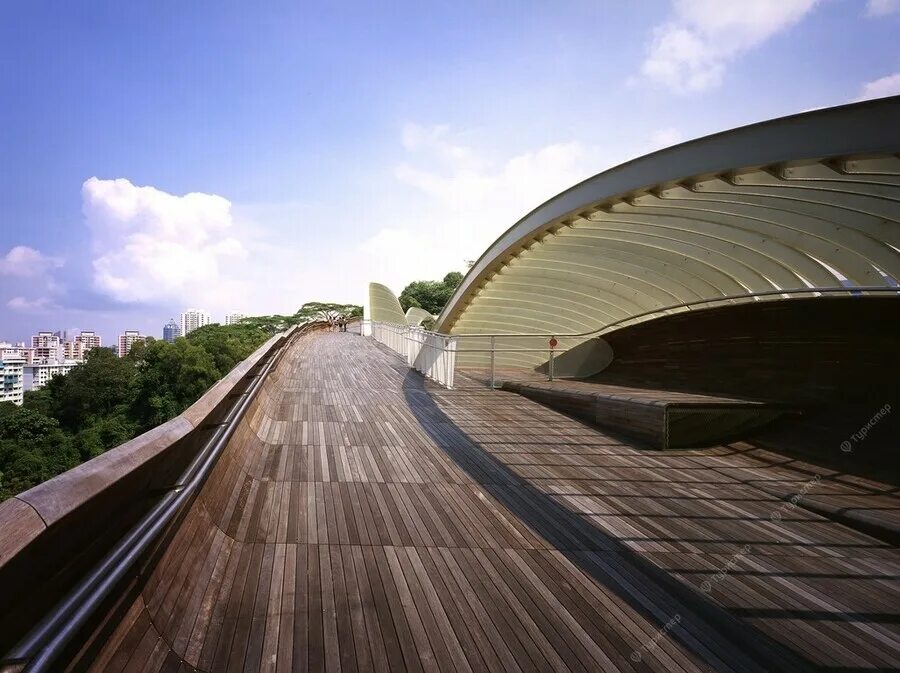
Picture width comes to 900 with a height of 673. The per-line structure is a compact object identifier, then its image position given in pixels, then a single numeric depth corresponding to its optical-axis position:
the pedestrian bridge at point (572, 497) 2.46
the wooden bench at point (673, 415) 7.48
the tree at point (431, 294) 92.88
